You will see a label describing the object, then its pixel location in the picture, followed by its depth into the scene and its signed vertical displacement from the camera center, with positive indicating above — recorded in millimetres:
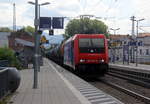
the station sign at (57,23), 19261 +3176
